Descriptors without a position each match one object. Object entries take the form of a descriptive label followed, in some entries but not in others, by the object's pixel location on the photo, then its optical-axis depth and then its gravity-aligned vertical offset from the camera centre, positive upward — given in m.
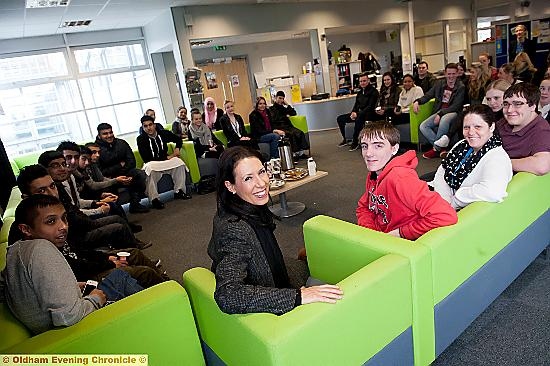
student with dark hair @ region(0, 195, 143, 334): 1.38 -0.58
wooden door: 10.54 +0.39
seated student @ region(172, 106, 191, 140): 6.29 -0.34
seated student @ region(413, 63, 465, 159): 5.27 -0.63
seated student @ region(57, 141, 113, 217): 3.49 -0.61
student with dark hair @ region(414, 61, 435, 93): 6.56 -0.22
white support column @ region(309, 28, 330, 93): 8.85 +0.69
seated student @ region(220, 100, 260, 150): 5.93 -0.49
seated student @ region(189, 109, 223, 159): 5.70 -0.54
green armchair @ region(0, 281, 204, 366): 1.24 -0.71
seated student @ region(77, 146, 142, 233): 3.87 -0.71
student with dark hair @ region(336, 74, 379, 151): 6.55 -0.53
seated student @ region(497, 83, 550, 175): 2.21 -0.47
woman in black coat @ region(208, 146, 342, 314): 1.24 -0.52
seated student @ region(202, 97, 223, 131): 6.44 -0.23
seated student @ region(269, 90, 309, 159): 6.31 -0.61
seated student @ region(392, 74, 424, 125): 6.17 -0.47
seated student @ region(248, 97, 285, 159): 6.20 -0.60
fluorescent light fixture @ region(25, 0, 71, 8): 5.16 +1.70
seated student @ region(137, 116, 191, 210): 5.04 -0.69
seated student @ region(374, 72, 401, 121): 6.37 -0.43
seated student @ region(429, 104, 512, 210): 1.88 -0.57
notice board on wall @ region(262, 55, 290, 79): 11.33 +0.71
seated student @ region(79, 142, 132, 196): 4.30 -0.64
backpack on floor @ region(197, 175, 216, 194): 5.47 -1.18
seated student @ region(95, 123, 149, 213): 4.79 -0.58
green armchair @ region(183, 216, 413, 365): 1.16 -0.78
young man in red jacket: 1.68 -0.56
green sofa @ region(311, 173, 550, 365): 1.54 -0.90
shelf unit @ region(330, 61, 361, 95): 9.70 +0.14
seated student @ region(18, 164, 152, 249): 2.66 -0.80
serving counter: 8.79 -0.63
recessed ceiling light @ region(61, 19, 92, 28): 6.90 +1.80
